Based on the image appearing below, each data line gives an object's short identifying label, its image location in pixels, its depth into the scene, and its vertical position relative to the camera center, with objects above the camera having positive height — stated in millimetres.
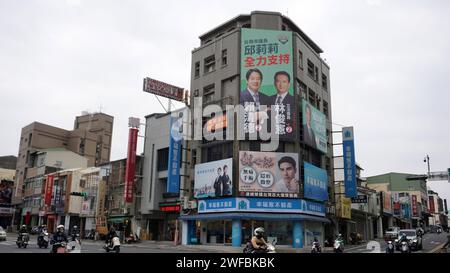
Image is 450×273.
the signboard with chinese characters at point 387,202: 66175 +4693
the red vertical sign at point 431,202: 113462 +8185
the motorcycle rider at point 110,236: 16656 -443
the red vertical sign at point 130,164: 46344 +6803
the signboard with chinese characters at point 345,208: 45156 +2468
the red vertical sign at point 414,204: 85500 +5695
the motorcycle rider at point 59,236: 13781 -408
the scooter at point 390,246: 25880 -939
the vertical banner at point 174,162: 41125 +6371
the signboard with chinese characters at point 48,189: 62844 +5127
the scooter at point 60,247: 13217 -740
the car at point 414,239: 30361 -525
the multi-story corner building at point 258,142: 35938 +7997
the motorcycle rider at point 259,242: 10305 -341
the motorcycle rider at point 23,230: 26566 -457
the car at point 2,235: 34384 -1046
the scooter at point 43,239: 26750 -1007
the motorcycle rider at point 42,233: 26739 -626
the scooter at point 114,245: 16312 -792
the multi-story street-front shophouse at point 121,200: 48750 +3085
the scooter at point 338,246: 25375 -963
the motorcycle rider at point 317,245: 26809 -985
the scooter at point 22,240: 26453 -1086
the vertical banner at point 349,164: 41469 +6612
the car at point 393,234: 43175 -266
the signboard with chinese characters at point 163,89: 45062 +15018
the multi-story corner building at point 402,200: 70250 +6140
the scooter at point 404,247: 25519 -936
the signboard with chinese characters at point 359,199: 41125 +3106
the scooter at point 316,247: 26730 -1113
